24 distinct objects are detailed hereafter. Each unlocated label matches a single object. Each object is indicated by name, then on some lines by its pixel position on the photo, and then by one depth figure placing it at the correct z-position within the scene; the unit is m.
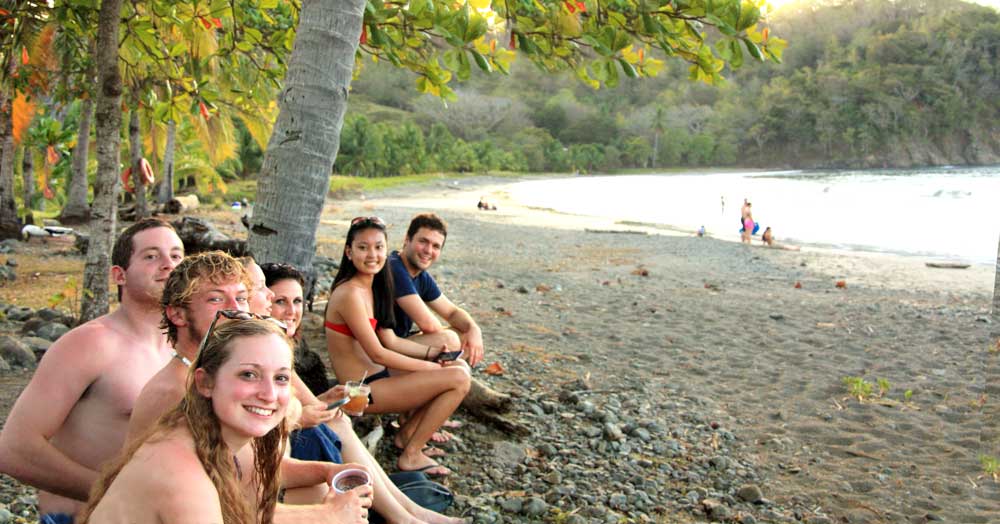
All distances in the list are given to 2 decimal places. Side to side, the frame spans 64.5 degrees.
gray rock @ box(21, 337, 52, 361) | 5.20
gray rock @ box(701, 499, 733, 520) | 3.67
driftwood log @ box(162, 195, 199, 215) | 17.00
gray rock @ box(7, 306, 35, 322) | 6.28
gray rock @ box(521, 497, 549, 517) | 3.53
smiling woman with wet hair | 1.72
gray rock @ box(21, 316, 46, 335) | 5.84
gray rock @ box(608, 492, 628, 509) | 3.70
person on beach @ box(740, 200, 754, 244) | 20.43
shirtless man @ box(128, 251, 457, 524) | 2.11
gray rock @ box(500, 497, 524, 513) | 3.55
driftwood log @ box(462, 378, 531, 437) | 4.48
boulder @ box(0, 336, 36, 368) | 4.93
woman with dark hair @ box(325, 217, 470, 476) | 3.81
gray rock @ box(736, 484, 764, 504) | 3.86
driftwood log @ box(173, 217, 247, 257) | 3.70
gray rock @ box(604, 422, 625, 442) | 4.52
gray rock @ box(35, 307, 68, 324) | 6.17
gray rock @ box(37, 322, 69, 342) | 5.68
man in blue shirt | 4.23
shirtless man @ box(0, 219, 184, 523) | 2.20
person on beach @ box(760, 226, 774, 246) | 19.94
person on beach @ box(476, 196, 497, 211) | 32.00
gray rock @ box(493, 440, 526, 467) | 4.09
